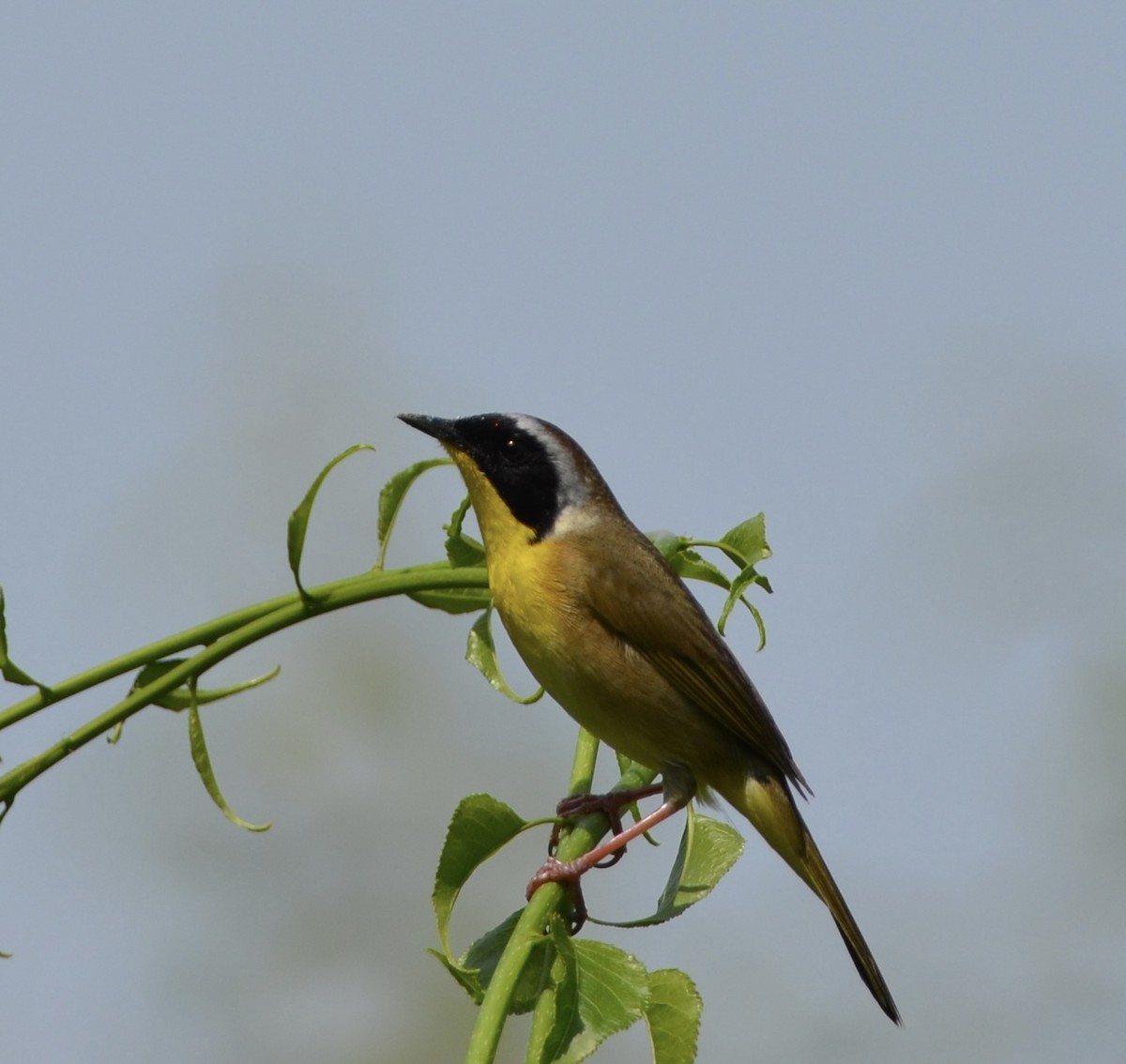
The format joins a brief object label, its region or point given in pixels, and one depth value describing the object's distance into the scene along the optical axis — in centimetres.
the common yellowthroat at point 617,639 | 754
